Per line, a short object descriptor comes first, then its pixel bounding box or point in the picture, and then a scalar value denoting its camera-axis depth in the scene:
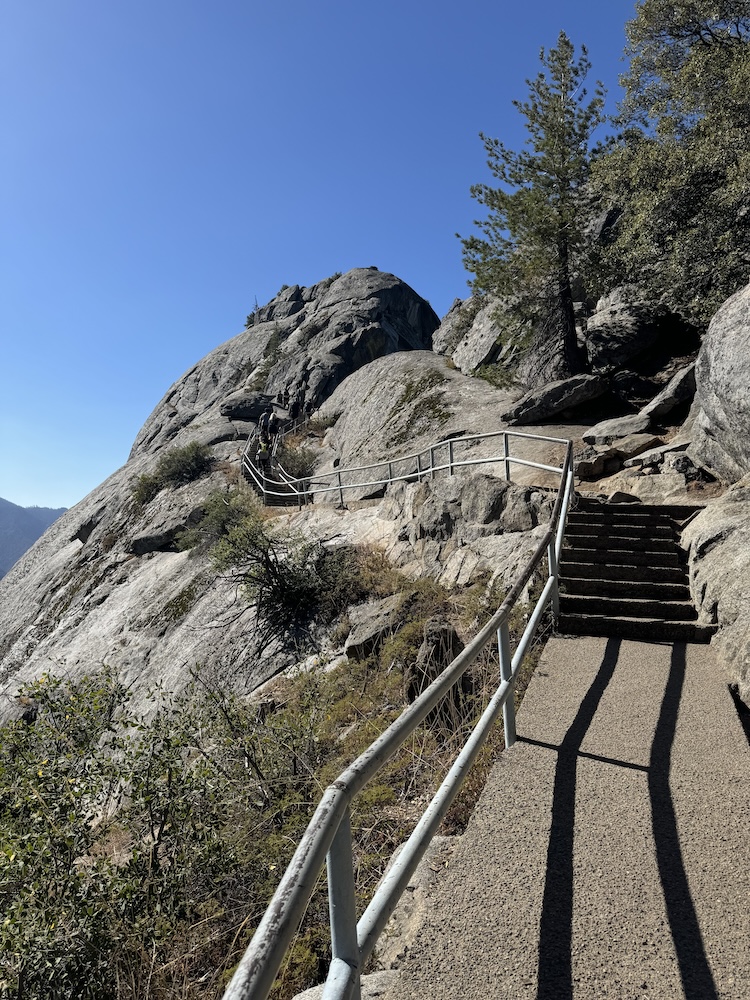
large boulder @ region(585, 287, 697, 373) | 20.27
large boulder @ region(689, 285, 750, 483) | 9.17
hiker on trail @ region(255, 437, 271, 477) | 25.37
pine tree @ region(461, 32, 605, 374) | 19.84
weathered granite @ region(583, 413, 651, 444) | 14.96
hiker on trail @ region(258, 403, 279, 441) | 29.80
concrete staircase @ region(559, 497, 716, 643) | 7.05
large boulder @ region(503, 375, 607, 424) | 18.17
